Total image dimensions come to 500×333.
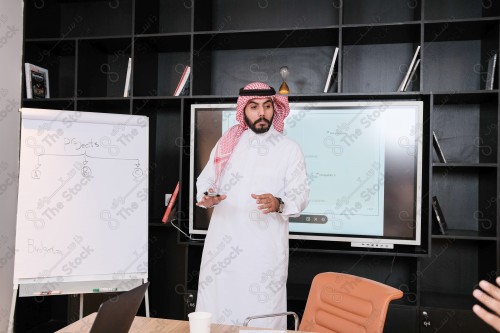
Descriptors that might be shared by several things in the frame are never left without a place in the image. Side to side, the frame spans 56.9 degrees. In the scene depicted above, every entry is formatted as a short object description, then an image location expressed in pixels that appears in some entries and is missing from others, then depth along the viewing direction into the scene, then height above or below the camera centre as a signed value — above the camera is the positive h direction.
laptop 1.11 -0.37
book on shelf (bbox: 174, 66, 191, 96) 3.40 +0.64
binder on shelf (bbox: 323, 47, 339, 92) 3.24 +0.71
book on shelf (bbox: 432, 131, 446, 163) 3.12 +0.18
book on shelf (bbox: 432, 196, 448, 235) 3.08 -0.29
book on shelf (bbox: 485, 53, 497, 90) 3.00 +0.68
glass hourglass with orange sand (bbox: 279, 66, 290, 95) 3.28 +0.66
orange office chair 1.69 -0.51
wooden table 1.56 -0.54
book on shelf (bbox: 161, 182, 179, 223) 3.30 -0.25
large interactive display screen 3.13 +0.03
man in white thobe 2.46 -0.23
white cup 1.36 -0.45
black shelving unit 3.12 +0.71
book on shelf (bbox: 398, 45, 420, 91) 3.12 +0.71
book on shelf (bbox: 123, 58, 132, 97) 3.48 +0.64
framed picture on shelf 3.52 +0.68
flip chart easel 2.70 -0.18
